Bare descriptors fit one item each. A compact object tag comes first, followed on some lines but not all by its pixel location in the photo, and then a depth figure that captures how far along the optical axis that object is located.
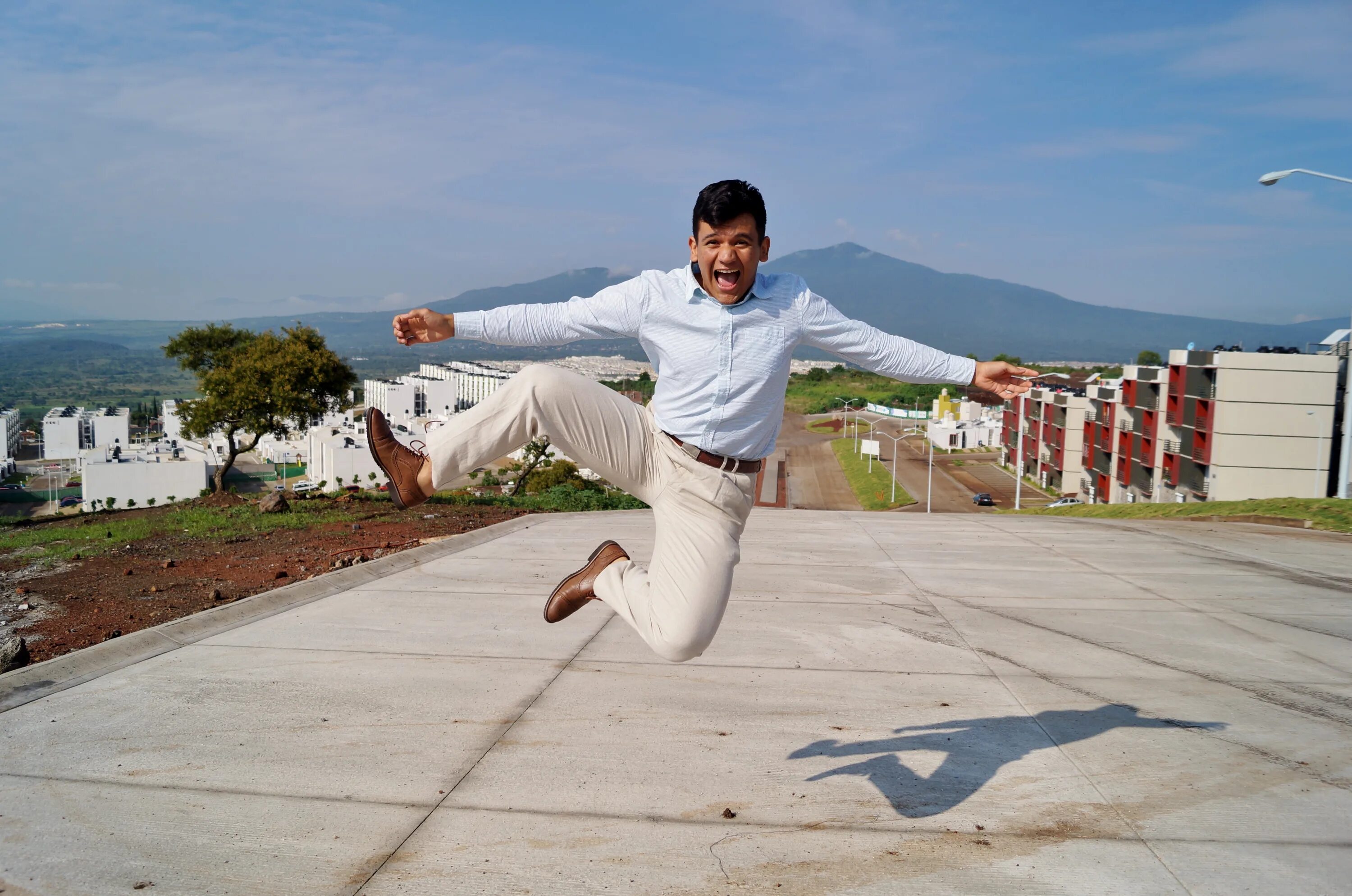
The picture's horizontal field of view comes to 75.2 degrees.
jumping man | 3.67
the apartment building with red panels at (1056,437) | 57.38
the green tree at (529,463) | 21.12
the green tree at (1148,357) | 97.86
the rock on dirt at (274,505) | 13.95
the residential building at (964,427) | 79.69
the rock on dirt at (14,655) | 5.57
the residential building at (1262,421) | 40.78
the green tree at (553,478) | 26.14
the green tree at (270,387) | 18.97
